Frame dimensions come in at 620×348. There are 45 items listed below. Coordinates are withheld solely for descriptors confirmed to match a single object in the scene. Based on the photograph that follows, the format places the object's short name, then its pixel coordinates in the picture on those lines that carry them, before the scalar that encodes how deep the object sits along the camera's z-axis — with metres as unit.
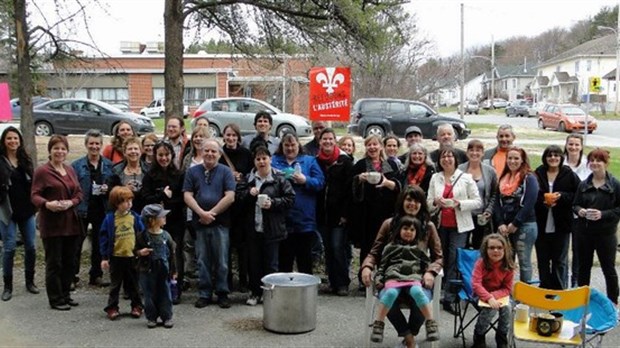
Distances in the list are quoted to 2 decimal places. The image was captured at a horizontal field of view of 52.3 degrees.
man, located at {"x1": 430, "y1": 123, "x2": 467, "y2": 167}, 7.10
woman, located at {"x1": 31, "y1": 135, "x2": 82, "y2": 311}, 6.32
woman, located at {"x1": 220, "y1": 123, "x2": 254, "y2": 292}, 6.83
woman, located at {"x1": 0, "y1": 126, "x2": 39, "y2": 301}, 6.68
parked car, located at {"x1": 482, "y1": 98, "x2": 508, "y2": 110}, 77.38
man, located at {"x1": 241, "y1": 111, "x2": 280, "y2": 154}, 7.43
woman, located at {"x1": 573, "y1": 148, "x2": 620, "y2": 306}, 6.12
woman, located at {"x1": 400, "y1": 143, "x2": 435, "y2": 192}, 6.73
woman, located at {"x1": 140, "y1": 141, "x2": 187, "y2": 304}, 6.55
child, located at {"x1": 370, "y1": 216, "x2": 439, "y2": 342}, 5.16
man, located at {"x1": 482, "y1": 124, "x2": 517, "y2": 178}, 6.97
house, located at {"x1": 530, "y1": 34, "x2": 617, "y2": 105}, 69.87
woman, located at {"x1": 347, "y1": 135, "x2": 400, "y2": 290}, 6.73
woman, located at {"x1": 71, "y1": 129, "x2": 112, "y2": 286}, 6.95
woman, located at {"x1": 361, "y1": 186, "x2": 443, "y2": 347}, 5.39
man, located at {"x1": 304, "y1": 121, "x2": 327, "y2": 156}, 7.56
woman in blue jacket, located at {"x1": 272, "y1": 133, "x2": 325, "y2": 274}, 6.72
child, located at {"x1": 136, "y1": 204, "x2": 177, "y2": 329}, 5.97
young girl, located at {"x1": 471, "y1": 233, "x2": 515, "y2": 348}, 5.37
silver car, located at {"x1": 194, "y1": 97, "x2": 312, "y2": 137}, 23.53
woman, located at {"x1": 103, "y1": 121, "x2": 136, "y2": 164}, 7.27
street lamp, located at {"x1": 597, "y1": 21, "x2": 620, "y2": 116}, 49.91
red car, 31.89
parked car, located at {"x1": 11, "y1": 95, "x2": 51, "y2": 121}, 25.85
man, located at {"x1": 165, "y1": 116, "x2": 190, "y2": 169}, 7.46
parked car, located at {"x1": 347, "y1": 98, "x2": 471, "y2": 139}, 24.30
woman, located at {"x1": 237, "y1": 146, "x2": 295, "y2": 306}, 6.50
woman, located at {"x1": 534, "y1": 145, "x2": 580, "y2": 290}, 6.43
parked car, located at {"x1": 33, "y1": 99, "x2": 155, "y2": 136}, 23.53
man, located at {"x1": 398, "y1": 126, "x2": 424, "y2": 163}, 7.41
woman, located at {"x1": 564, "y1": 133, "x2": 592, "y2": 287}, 6.59
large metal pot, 5.81
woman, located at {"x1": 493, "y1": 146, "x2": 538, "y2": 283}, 6.31
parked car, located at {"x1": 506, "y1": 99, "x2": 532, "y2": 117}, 53.38
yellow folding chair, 4.83
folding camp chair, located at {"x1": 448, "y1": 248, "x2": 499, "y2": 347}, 5.60
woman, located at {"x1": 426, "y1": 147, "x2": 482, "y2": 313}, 6.30
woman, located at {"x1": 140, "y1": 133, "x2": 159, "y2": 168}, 6.96
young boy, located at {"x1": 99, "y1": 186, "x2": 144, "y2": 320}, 6.12
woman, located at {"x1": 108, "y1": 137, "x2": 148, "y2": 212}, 6.60
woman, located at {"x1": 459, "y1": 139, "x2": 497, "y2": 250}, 6.46
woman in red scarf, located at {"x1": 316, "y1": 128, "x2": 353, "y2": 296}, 6.89
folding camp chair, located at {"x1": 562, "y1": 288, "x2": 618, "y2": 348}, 5.00
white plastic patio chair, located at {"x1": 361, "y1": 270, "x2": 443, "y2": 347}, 5.36
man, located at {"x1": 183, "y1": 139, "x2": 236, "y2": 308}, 6.40
